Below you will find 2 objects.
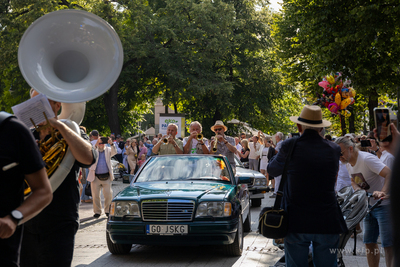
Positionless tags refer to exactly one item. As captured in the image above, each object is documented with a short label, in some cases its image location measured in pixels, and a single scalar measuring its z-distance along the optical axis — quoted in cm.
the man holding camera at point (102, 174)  1112
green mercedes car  668
